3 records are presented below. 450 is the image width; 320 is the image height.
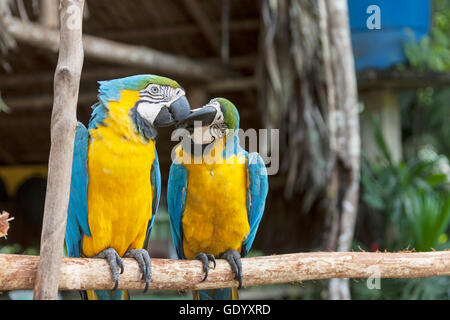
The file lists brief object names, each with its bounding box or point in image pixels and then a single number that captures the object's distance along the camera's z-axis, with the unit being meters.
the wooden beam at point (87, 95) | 4.15
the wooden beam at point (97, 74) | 4.28
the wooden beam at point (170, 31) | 4.09
